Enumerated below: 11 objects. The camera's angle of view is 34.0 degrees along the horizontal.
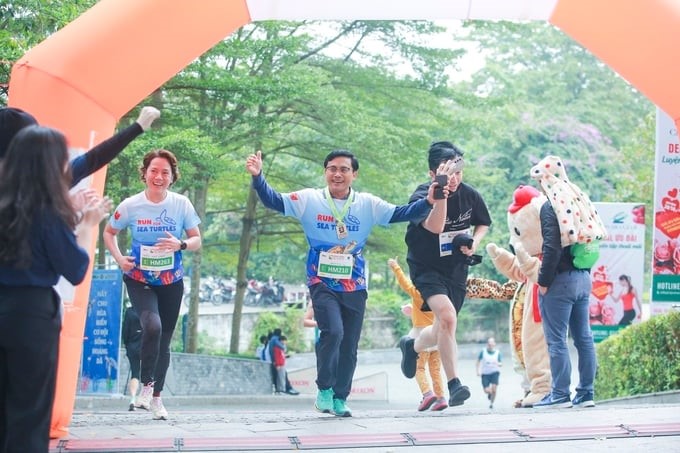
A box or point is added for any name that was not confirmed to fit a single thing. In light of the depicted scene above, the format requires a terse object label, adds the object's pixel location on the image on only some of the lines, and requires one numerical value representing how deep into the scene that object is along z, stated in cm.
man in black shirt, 874
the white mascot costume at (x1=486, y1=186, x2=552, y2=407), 1005
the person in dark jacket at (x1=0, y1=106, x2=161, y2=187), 580
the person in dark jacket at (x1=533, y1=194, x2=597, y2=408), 915
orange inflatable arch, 692
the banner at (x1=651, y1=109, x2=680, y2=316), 1322
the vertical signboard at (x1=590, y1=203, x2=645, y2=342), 1819
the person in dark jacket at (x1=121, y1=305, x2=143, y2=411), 1446
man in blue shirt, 812
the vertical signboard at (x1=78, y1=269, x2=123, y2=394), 1728
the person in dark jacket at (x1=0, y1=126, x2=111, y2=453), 477
